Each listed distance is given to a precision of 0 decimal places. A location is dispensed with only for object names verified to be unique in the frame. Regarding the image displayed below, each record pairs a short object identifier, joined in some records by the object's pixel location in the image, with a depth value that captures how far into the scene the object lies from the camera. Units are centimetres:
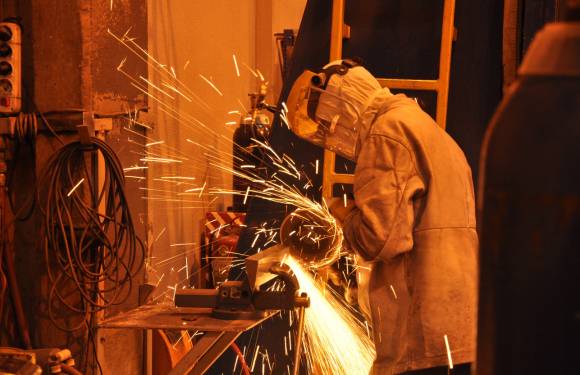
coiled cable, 465
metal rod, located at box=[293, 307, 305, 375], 299
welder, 288
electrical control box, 459
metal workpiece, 270
